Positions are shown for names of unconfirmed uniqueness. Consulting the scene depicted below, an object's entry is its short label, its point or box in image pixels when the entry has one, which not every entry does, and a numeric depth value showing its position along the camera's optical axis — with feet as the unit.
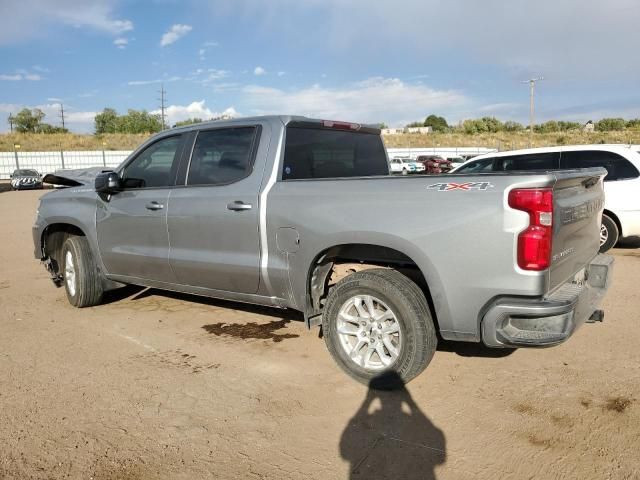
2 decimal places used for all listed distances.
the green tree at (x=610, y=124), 228.06
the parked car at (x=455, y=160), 140.97
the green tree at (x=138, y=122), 279.08
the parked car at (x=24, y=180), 105.70
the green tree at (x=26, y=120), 285.43
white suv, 26.48
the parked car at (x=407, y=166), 123.24
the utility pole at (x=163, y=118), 257.14
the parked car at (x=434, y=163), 127.05
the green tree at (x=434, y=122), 318.86
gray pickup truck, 10.40
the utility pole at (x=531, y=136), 176.55
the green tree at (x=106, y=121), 286.66
